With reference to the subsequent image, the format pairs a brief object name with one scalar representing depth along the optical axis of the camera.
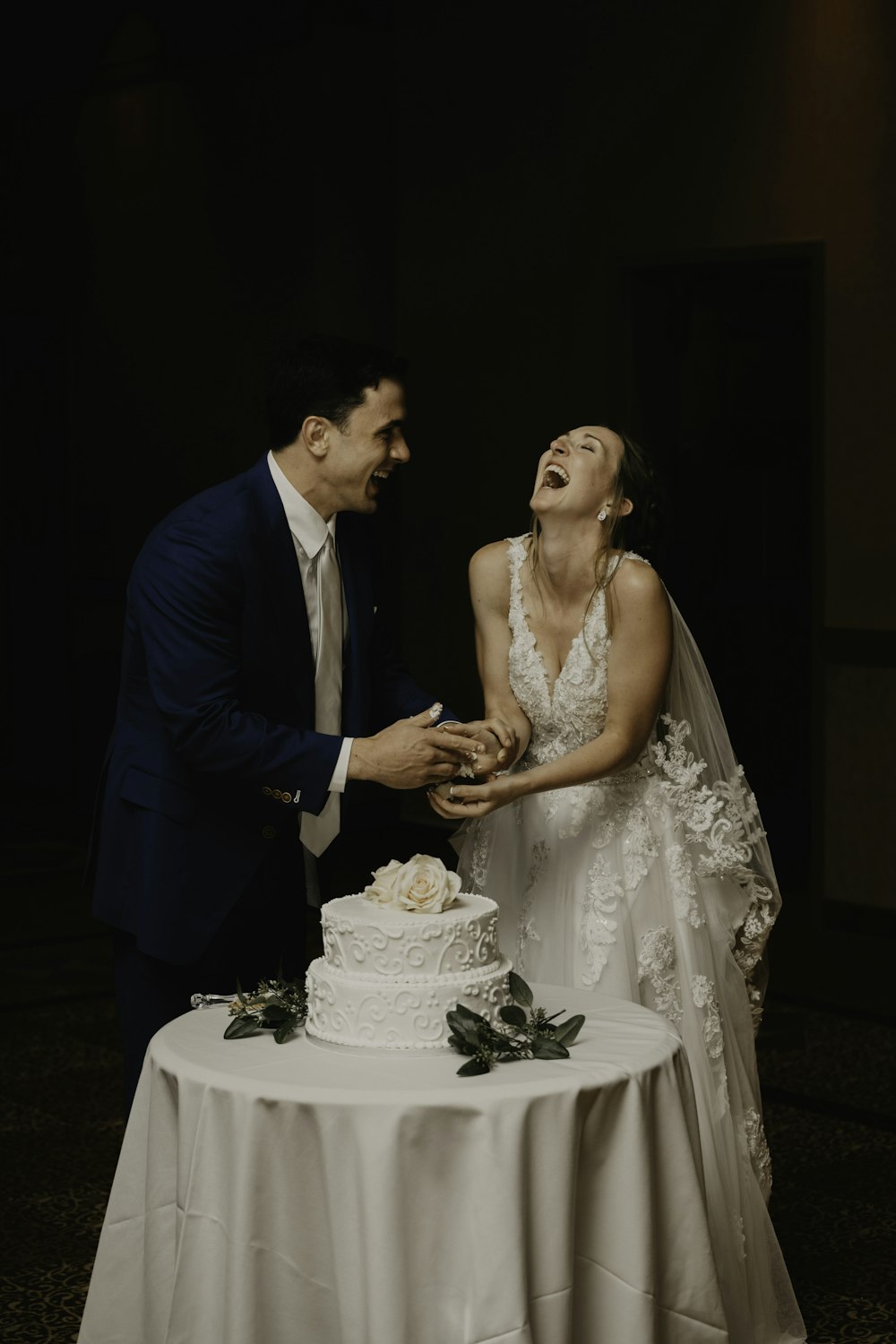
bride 3.20
